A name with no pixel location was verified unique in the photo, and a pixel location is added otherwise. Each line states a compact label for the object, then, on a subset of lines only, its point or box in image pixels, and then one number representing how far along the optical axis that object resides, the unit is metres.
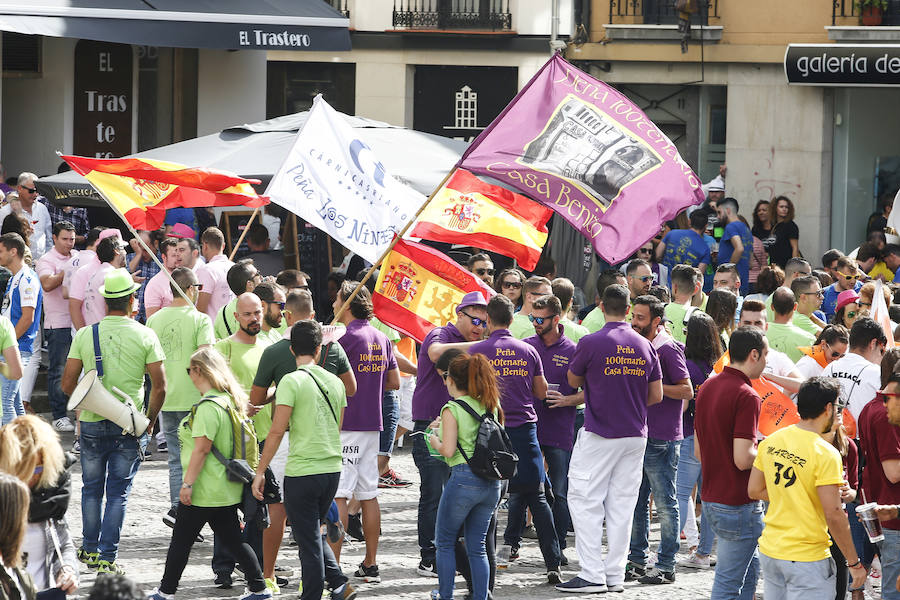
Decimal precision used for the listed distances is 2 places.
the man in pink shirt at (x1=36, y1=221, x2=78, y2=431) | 25.72
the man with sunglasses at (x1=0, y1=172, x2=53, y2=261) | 28.92
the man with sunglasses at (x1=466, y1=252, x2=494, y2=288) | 23.81
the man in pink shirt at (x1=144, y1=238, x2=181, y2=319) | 22.64
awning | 32.03
